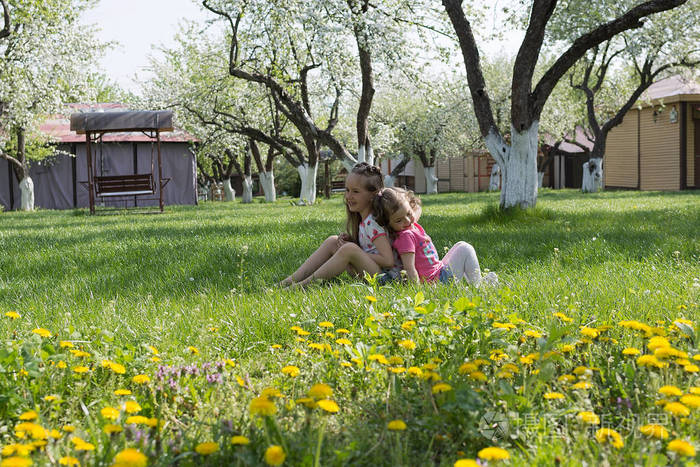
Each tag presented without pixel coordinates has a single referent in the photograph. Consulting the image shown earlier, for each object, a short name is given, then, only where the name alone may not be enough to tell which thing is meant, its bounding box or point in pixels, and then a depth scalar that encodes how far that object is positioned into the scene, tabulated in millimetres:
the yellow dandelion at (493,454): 1316
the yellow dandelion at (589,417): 1707
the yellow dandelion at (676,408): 1554
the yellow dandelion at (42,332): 2441
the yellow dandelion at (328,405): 1586
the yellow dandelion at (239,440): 1553
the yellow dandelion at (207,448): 1479
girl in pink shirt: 4344
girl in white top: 4496
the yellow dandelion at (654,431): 1618
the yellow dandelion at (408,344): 2326
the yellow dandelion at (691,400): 1613
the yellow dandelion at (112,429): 1558
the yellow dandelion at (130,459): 1308
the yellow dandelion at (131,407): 1792
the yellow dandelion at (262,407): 1566
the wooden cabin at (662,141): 26469
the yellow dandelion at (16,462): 1288
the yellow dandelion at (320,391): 1695
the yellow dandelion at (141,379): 2186
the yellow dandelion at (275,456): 1359
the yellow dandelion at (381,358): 2109
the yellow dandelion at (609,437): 1636
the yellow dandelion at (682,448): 1356
